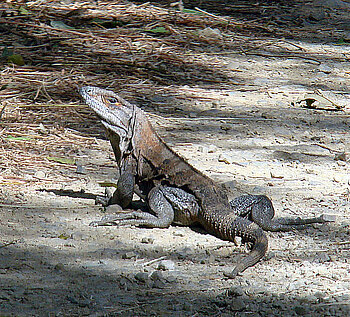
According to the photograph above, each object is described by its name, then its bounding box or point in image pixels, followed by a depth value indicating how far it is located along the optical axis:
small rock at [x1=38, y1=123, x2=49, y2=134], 11.82
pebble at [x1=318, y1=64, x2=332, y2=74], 16.22
